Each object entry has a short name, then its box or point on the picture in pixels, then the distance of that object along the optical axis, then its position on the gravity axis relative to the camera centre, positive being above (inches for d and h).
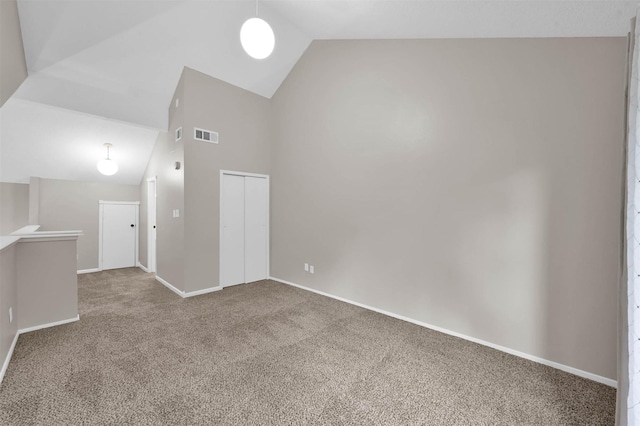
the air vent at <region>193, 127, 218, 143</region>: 163.5 +44.9
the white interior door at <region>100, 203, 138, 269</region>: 233.0 -22.6
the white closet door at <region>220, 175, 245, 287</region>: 179.5 -14.3
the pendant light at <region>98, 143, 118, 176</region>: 189.0 +29.2
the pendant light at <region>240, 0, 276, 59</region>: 93.2 +59.2
